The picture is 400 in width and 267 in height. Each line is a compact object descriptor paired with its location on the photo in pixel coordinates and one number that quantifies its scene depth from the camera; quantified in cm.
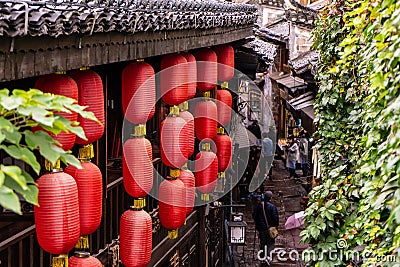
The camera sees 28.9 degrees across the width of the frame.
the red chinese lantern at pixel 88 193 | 718
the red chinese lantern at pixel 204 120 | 1342
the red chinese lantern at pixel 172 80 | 1037
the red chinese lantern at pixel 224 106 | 1507
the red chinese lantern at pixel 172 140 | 1032
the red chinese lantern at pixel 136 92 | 870
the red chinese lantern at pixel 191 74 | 1129
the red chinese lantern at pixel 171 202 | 1055
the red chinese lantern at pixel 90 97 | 718
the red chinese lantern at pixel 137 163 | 884
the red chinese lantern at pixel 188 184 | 1104
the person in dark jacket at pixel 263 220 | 1831
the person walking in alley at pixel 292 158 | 2780
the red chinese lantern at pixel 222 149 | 1458
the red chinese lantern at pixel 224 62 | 1529
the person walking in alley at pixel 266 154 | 2623
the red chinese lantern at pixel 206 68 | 1327
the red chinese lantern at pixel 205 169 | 1338
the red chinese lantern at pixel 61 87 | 638
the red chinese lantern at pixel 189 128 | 1068
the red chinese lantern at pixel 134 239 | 898
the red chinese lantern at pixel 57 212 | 628
